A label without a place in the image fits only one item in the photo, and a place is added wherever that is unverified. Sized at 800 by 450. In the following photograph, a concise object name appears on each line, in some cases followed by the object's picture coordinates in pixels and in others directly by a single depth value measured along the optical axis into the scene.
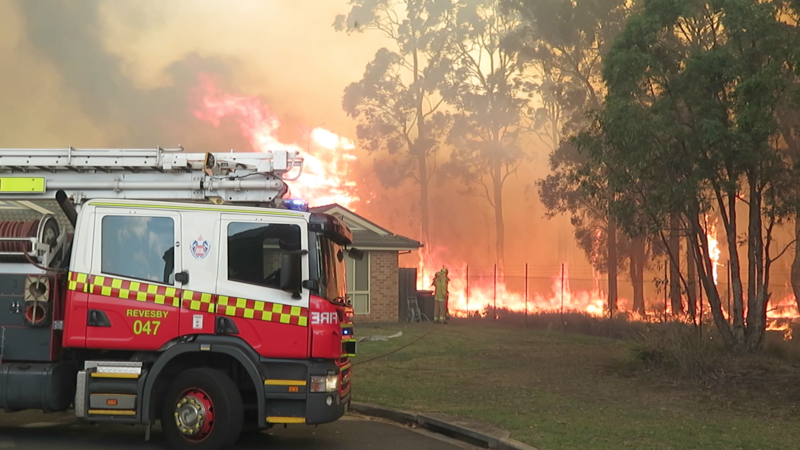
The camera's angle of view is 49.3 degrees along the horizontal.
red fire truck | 8.89
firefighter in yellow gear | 31.64
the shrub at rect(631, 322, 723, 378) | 15.53
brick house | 31.16
